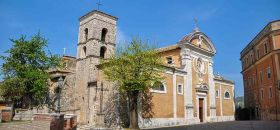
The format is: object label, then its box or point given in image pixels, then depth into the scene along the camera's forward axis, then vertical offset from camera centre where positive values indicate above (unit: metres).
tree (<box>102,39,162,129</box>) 16.49 +1.54
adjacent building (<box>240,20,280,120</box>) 24.63 +2.28
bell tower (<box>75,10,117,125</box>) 19.31 +3.57
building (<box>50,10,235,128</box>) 19.15 +0.73
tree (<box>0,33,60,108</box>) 21.68 +1.81
